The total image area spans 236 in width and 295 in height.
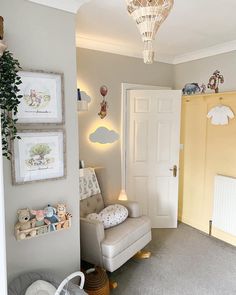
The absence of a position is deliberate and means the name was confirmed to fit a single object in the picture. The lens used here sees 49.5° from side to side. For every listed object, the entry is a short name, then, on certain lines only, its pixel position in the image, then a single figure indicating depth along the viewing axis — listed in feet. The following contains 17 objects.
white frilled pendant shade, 4.19
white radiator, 10.39
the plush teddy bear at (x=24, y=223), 5.70
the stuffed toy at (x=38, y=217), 5.97
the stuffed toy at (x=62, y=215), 6.32
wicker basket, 6.92
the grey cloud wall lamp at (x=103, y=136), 10.55
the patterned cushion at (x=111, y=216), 8.73
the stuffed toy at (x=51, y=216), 6.14
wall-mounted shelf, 5.70
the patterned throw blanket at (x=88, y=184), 9.50
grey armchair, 7.72
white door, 11.68
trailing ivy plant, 5.04
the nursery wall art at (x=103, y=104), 10.61
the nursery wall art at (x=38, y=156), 5.93
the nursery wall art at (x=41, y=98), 5.91
